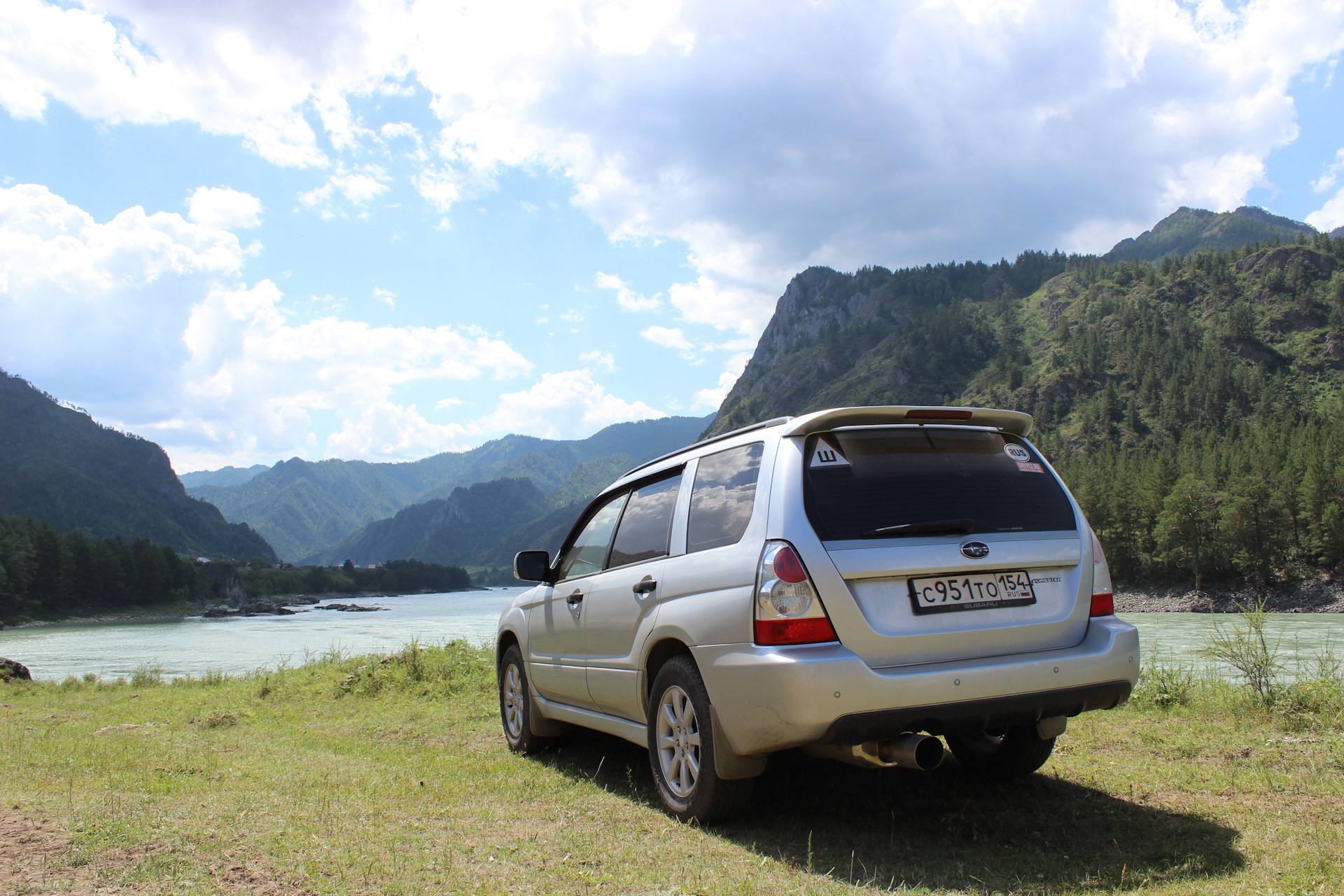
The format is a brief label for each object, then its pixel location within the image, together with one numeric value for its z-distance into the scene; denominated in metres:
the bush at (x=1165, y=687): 7.46
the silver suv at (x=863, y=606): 3.45
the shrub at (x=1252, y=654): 7.18
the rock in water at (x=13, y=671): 14.83
